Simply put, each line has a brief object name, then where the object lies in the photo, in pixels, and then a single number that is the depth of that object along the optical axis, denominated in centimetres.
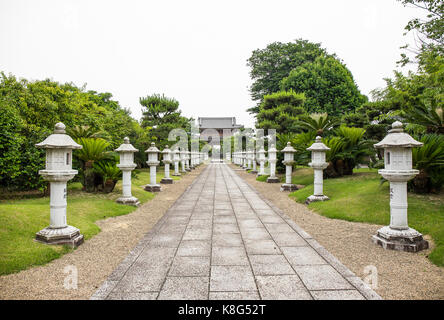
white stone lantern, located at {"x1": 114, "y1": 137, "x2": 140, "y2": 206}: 764
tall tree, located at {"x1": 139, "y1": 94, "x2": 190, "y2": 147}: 1938
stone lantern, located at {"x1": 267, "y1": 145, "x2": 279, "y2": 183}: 1305
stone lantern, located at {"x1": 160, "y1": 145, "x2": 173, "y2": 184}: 1413
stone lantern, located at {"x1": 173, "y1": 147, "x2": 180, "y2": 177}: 1759
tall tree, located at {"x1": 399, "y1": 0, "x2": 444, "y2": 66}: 722
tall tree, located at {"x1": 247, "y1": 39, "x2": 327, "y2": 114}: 2780
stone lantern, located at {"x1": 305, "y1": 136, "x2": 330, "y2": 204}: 782
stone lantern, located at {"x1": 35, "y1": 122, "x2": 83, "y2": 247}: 425
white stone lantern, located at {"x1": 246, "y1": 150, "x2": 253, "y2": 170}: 2188
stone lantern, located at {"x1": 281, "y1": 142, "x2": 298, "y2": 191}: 1063
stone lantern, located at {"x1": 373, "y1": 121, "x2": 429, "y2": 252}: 416
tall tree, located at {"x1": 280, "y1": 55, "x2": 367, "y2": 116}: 2080
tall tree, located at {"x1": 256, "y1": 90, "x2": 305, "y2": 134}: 1605
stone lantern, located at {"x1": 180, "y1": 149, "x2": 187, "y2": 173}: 2039
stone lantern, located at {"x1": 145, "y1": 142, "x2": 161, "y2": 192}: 1083
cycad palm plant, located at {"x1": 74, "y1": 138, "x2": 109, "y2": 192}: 813
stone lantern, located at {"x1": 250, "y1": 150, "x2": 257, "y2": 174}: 2020
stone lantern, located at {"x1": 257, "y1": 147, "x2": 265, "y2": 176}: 1591
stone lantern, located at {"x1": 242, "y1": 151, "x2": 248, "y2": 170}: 2548
